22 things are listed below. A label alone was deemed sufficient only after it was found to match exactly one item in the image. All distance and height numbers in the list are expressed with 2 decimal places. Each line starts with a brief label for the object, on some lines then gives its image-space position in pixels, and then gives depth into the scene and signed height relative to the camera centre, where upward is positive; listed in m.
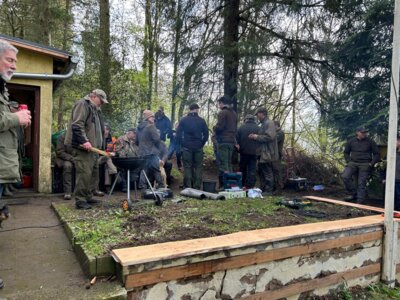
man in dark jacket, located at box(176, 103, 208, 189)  6.63 +0.04
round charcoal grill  4.40 -0.31
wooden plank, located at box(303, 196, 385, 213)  4.49 -0.90
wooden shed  5.93 +0.92
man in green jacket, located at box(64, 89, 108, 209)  4.31 +0.03
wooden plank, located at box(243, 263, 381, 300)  2.85 -1.31
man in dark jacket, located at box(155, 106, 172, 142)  8.98 +0.49
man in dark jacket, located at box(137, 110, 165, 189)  6.45 -0.07
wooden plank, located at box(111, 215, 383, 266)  2.36 -0.82
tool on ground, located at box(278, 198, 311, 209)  4.93 -0.92
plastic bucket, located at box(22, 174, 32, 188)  6.54 -0.87
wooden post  3.24 -0.31
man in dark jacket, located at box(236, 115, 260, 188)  7.00 -0.15
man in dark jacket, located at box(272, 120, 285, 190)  7.51 -0.54
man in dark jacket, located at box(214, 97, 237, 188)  6.89 +0.18
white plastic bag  6.01 -0.92
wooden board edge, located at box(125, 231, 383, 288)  2.30 -0.96
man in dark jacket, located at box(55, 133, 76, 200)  5.99 -0.44
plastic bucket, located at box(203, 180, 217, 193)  6.62 -0.89
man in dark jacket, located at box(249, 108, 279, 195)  6.65 -0.07
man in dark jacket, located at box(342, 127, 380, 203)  6.59 -0.25
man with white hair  2.42 +0.10
